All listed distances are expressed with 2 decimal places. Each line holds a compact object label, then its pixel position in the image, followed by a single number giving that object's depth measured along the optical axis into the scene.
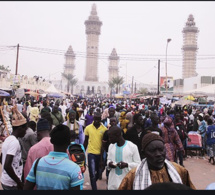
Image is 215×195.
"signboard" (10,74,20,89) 21.30
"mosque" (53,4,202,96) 113.25
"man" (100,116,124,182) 5.02
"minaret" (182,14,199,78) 86.25
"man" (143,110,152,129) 7.61
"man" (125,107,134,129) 6.89
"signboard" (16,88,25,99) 17.02
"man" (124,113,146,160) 5.11
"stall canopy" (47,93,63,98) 25.21
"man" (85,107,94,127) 9.50
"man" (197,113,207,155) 9.27
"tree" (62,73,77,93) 82.64
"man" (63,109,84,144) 5.61
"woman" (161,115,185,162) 5.83
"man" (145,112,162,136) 5.44
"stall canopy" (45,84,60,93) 28.24
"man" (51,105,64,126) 7.86
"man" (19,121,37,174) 3.80
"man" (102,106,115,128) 8.02
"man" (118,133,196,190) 2.30
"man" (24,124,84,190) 2.25
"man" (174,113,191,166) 7.66
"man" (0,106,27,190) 3.00
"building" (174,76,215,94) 43.28
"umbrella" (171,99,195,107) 17.39
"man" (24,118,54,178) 3.03
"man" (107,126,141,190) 3.54
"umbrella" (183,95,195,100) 19.84
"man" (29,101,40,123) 9.82
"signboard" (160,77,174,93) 49.06
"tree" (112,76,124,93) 73.31
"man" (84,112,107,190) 5.00
